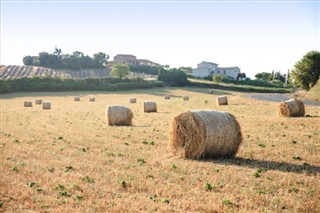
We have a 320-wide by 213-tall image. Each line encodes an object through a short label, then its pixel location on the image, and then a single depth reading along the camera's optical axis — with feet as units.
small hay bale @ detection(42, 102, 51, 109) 168.47
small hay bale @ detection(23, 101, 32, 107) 183.83
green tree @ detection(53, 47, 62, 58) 576.24
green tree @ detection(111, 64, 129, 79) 422.00
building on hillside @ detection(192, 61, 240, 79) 579.07
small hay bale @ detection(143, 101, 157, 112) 146.30
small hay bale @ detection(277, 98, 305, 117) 116.06
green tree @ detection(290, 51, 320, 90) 281.95
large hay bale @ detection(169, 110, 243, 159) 56.44
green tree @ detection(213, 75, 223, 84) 392.47
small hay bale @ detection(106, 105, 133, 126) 101.76
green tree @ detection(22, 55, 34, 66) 536.58
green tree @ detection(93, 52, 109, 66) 580.30
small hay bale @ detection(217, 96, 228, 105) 179.96
